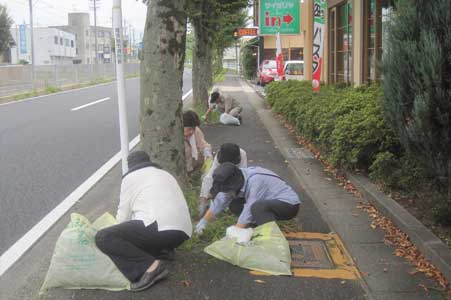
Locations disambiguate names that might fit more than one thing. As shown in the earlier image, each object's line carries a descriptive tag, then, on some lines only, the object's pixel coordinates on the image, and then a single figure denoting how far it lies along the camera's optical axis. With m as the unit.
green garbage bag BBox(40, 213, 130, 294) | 4.09
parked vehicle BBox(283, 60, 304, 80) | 29.36
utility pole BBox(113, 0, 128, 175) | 5.86
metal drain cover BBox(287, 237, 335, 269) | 4.62
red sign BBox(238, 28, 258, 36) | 25.53
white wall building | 79.44
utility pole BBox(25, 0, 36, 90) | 37.92
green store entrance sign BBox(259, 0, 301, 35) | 18.14
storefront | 11.00
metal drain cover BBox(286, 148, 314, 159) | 9.73
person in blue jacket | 4.89
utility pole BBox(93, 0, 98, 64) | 66.50
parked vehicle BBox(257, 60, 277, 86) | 34.41
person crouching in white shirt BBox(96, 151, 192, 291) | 4.11
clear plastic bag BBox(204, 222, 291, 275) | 4.40
